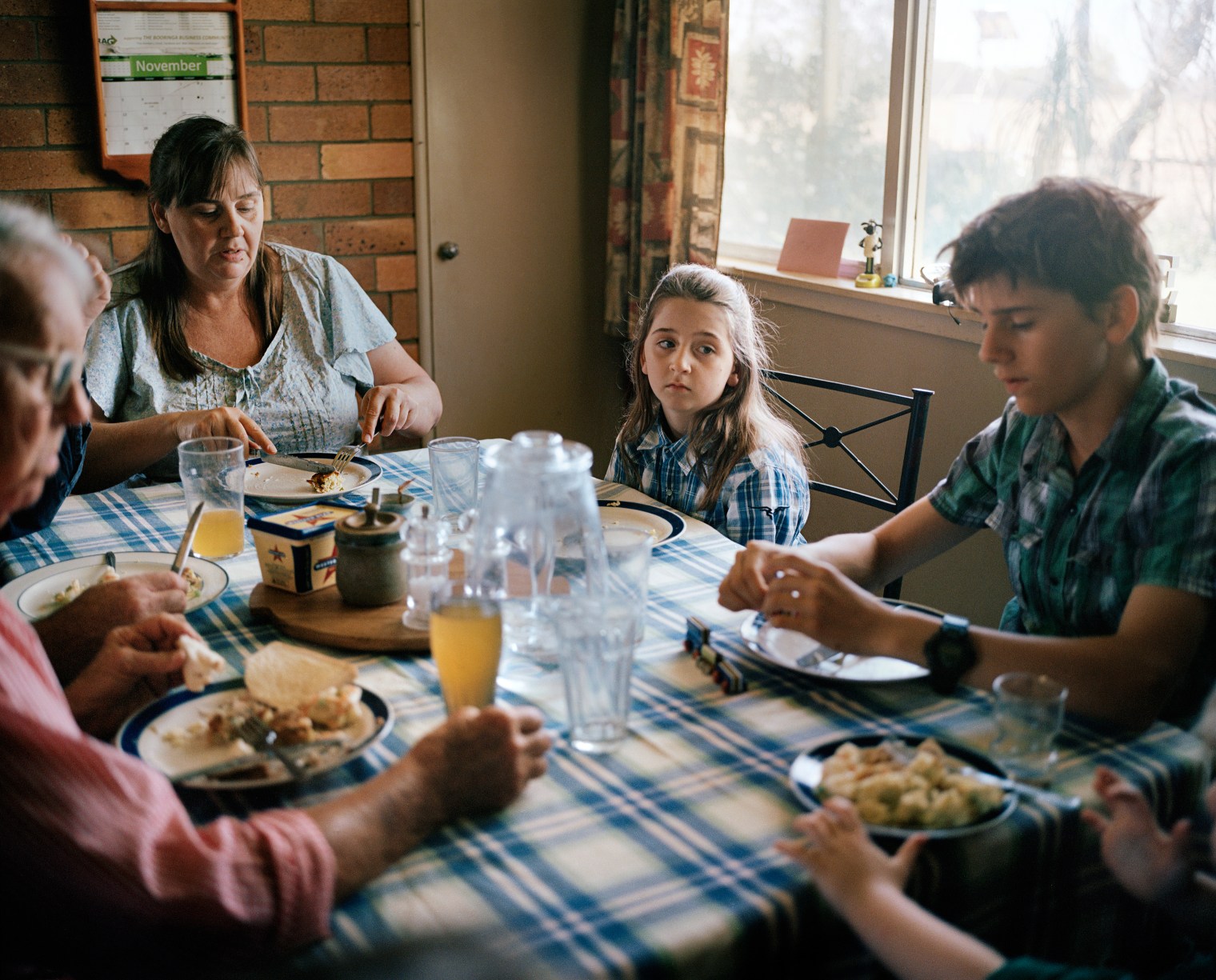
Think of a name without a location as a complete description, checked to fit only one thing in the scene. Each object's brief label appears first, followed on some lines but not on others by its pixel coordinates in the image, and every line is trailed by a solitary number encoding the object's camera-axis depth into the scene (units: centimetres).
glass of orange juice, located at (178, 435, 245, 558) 170
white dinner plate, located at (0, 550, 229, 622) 148
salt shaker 139
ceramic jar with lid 143
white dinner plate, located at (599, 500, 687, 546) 180
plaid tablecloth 87
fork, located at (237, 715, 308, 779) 109
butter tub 148
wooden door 343
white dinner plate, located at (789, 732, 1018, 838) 97
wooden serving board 136
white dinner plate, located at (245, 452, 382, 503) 193
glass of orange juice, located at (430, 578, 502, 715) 114
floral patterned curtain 321
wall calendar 292
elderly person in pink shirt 81
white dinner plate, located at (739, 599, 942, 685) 128
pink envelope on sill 313
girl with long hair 202
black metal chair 205
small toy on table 126
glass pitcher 124
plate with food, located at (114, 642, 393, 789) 107
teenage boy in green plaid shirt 123
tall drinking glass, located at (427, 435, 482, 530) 172
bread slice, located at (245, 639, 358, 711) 119
